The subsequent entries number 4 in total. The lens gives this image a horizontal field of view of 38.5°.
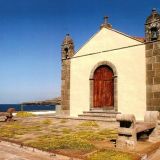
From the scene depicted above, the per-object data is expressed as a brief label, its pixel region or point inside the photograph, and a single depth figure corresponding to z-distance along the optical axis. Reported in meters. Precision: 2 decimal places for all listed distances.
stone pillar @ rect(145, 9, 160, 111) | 12.54
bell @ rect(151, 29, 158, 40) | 12.85
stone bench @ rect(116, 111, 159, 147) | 6.04
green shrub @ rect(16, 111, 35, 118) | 16.74
